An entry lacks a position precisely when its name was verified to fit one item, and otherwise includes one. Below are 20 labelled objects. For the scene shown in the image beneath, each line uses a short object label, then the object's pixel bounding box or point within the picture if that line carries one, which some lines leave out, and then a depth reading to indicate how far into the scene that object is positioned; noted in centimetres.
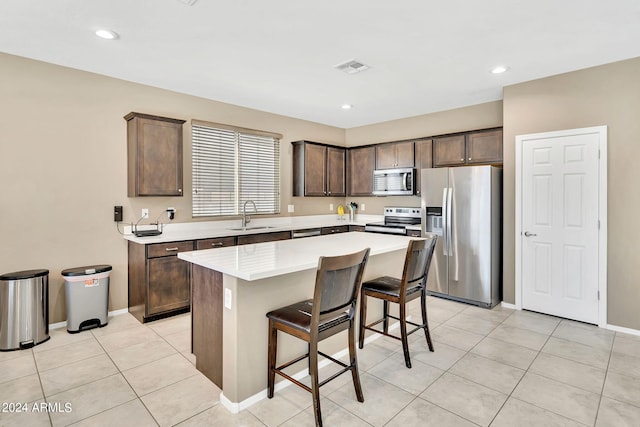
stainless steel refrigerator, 424
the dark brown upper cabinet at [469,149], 470
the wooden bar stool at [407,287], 268
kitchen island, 216
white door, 363
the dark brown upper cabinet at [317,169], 579
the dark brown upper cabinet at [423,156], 540
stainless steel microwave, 555
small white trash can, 338
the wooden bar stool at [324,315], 195
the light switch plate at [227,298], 220
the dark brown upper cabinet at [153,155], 383
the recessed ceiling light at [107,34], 283
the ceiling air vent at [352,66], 352
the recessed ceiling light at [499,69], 361
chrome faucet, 504
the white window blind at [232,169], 470
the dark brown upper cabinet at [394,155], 566
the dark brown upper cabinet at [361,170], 621
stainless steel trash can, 298
